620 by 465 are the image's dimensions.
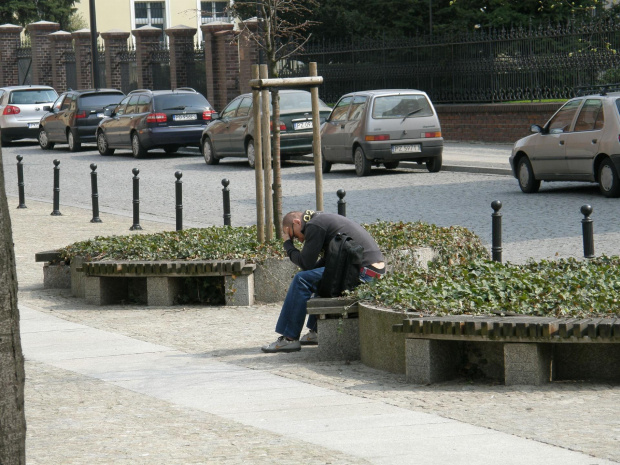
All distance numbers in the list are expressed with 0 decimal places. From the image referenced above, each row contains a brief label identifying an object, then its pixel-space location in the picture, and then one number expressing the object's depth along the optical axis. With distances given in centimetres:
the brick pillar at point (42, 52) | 5362
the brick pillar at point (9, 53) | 5659
